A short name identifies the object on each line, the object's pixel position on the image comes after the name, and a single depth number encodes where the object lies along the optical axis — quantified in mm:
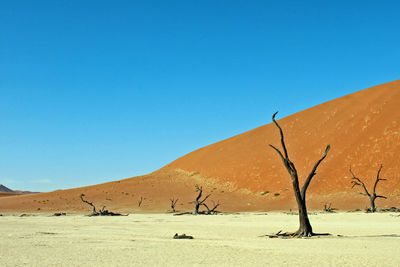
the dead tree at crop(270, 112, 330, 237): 17500
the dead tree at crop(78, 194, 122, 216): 42091
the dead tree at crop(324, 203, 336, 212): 43528
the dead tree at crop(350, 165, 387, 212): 37344
